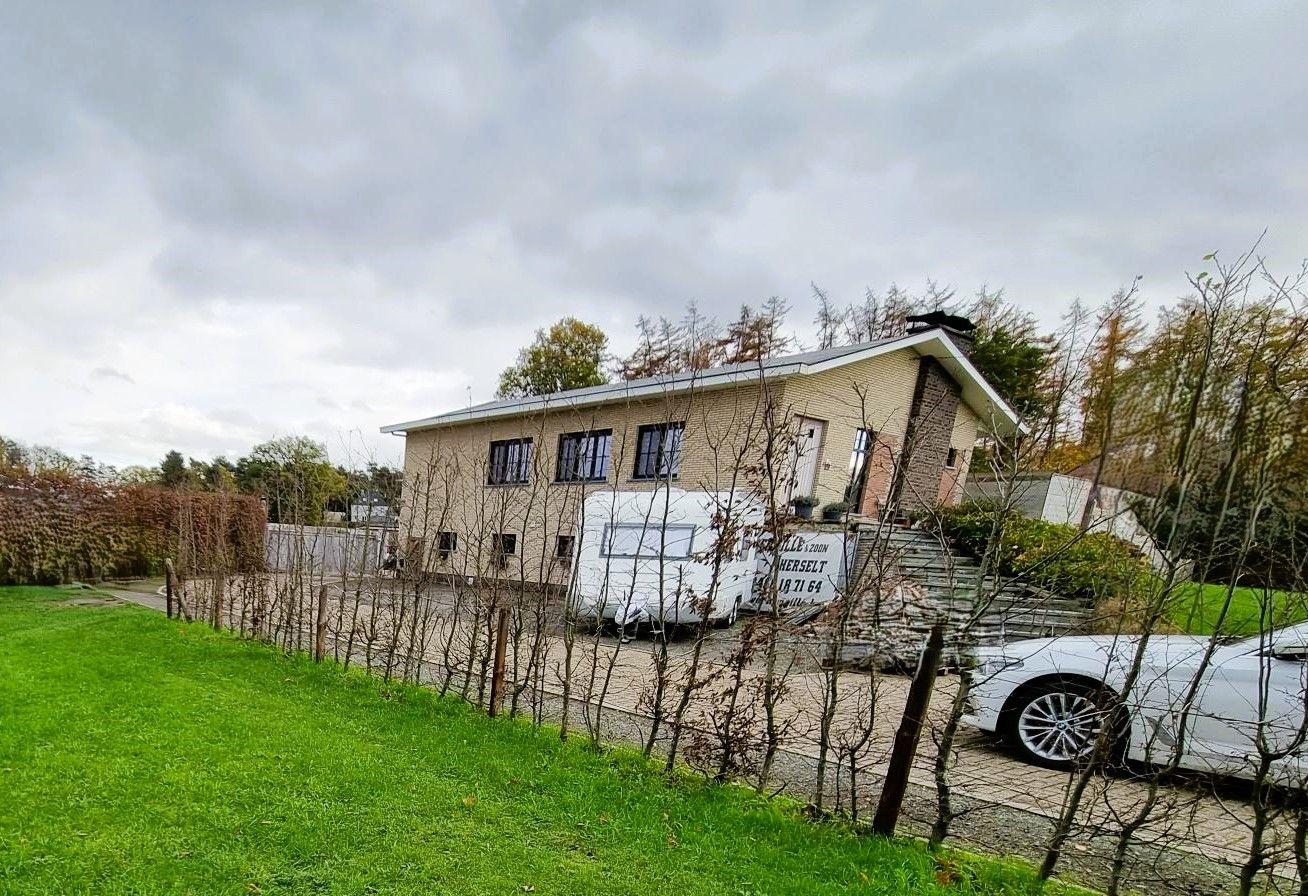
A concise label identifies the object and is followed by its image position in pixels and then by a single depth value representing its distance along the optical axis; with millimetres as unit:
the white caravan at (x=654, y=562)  9383
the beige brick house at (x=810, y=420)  12586
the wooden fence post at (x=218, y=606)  8194
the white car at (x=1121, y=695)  3252
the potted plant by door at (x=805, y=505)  11945
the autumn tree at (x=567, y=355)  35844
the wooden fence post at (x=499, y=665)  4898
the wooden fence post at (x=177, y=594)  8765
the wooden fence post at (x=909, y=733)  3160
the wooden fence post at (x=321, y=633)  6309
